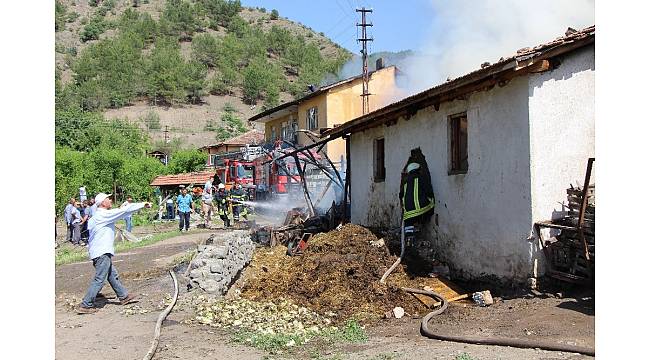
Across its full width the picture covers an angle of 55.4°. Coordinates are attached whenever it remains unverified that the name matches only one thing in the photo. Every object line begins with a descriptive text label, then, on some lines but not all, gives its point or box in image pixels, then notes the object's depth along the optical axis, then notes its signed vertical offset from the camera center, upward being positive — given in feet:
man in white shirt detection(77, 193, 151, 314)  32.30 -3.07
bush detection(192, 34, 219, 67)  397.39 +84.88
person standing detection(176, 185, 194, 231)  81.25 -3.31
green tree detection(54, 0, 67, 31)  437.58 +122.99
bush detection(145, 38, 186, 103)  322.14 +58.29
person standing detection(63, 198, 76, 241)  73.41 -3.55
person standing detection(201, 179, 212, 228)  89.92 -2.95
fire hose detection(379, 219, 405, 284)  34.09 -4.95
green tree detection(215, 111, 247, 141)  260.21 +24.86
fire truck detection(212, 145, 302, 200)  91.61 +1.26
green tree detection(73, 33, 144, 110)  307.58 +61.76
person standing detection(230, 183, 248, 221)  91.66 -2.63
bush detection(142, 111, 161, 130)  270.79 +28.10
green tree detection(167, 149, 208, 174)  173.58 +5.93
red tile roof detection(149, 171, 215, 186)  142.81 +1.08
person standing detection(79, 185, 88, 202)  104.73 -1.53
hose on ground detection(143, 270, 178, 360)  23.38 -6.24
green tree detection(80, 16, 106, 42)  425.69 +106.87
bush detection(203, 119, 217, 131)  275.39 +25.48
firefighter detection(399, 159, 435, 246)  38.58 -1.22
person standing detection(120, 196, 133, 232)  76.83 -5.22
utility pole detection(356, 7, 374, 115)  114.36 +23.87
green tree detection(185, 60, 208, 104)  330.95 +54.16
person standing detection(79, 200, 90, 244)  73.51 -4.14
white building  30.17 +1.59
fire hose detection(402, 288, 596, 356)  20.79 -5.98
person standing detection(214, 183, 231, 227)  84.17 -2.79
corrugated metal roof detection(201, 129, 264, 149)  178.42 +12.77
